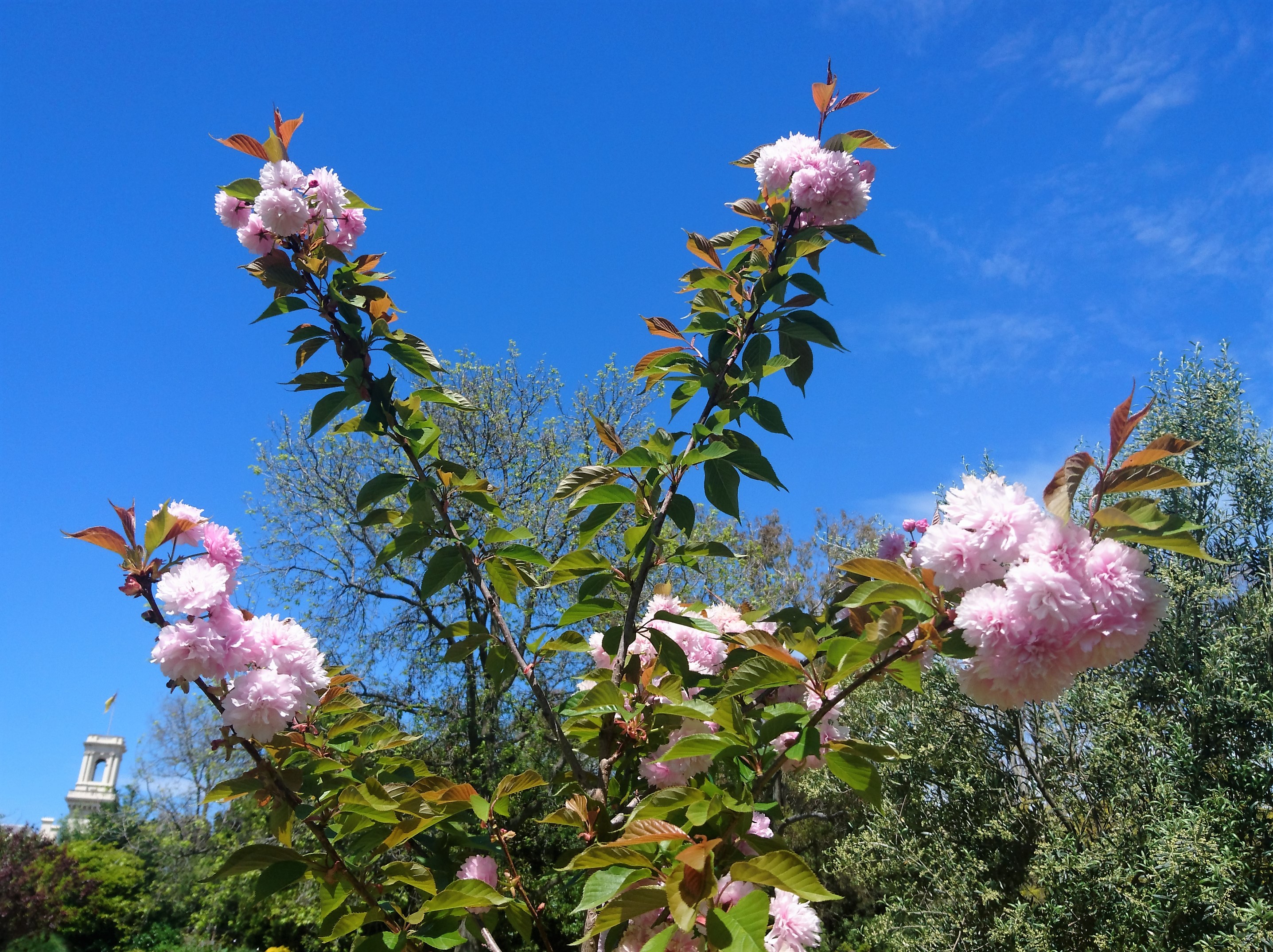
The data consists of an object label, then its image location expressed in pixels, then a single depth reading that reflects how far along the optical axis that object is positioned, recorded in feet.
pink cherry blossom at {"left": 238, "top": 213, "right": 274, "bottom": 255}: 5.92
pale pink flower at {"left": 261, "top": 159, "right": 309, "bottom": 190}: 5.77
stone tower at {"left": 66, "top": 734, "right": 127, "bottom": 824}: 162.50
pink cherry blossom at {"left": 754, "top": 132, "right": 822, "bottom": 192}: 5.62
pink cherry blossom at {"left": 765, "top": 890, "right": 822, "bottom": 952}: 4.36
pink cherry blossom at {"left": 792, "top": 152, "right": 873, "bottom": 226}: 5.50
